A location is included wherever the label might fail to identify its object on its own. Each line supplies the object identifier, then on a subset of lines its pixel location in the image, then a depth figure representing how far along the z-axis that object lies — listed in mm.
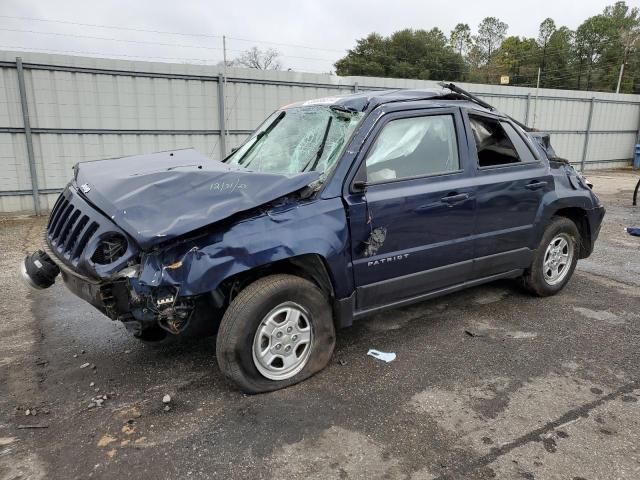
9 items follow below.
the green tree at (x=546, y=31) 69750
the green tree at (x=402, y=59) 50531
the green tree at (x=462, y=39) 76125
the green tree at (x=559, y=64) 64688
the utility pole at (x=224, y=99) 10476
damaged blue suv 2918
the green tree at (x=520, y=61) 64688
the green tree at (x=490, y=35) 77125
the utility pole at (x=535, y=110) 16594
